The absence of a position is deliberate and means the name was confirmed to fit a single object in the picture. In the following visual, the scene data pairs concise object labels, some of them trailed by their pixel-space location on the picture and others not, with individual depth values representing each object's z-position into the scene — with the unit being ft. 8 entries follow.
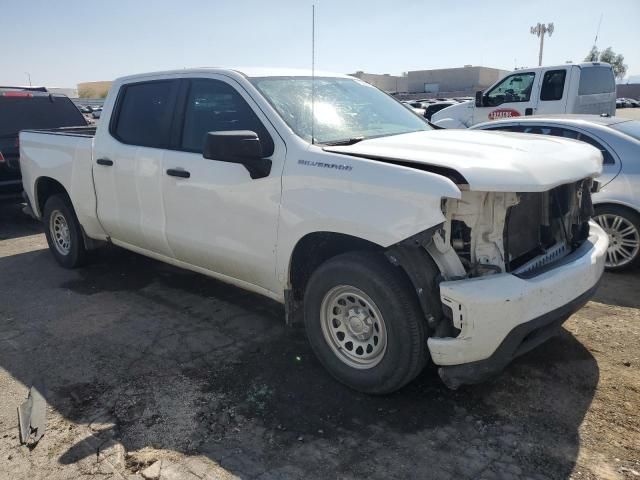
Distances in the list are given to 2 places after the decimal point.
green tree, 214.48
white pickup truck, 9.36
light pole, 149.79
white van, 34.14
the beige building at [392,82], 199.97
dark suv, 26.27
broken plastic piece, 9.99
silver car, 17.35
